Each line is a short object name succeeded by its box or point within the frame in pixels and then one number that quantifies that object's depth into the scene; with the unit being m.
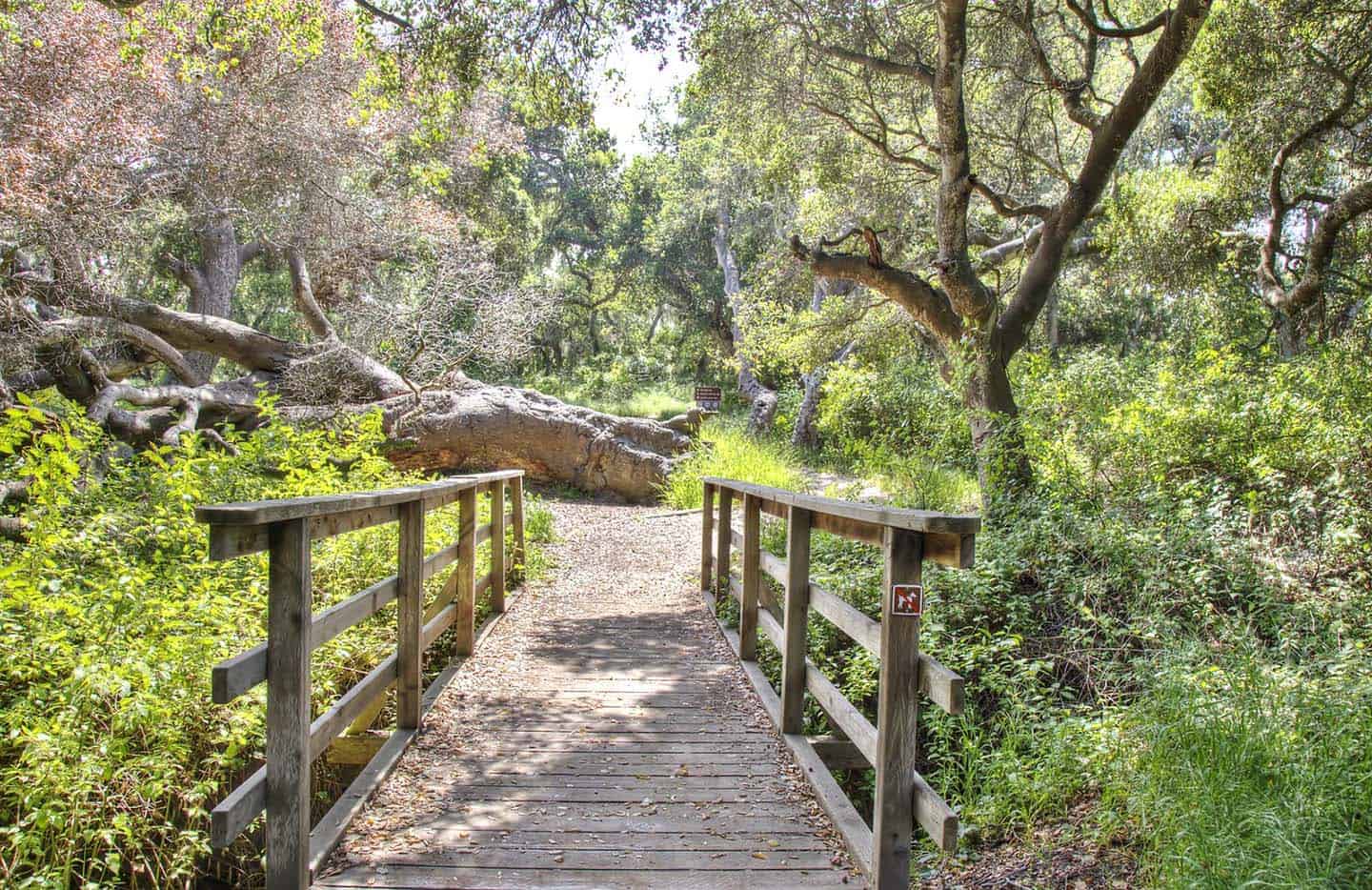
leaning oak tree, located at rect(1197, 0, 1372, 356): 7.69
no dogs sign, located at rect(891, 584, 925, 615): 2.56
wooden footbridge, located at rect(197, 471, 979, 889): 2.50
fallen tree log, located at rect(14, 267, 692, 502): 12.62
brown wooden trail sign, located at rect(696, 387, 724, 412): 14.74
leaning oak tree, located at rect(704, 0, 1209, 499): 8.01
